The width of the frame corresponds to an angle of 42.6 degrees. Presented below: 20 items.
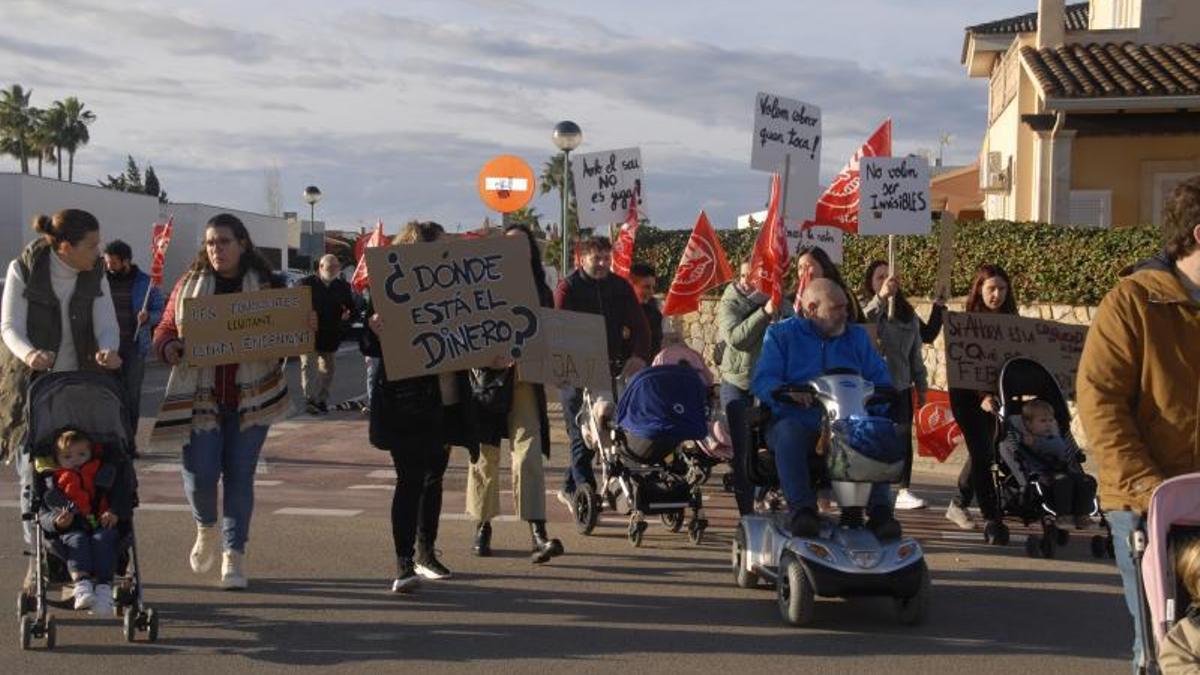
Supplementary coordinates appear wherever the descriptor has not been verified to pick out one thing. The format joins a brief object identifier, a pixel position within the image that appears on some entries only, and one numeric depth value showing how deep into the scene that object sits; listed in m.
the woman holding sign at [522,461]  9.33
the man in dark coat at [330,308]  8.75
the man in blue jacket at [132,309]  11.41
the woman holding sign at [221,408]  8.39
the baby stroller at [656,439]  9.85
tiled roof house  22.14
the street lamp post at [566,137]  19.78
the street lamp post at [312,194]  45.69
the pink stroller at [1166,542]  4.69
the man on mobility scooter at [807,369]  8.00
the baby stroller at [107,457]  7.13
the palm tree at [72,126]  87.38
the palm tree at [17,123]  85.12
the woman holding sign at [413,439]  8.45
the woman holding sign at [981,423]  10.51
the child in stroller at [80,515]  7.13
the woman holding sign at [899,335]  11.64
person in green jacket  10.37
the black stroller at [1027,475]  9.88
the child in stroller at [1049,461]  9.70
